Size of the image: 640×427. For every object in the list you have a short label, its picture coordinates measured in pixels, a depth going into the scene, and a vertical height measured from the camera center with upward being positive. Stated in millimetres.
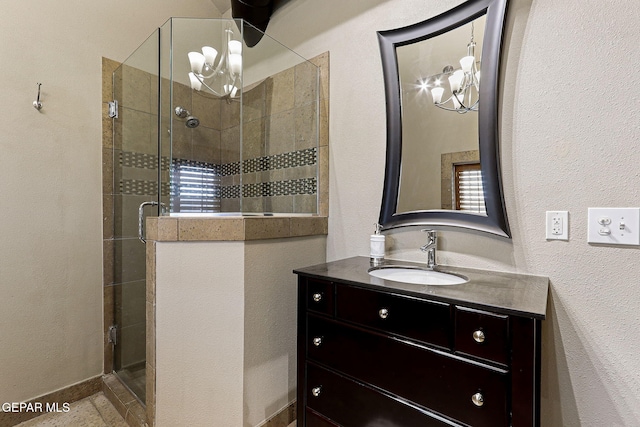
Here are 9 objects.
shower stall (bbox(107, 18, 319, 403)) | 1718 +478
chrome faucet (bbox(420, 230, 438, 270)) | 1455 -161
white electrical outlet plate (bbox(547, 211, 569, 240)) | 1192 -45
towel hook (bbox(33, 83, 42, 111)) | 1765 +638
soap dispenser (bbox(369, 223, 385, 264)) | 1571 -174
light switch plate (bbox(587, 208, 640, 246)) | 1066 -45
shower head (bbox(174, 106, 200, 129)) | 1758 +569
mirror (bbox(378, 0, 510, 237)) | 1339 +451
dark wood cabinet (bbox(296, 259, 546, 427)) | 888 -499
